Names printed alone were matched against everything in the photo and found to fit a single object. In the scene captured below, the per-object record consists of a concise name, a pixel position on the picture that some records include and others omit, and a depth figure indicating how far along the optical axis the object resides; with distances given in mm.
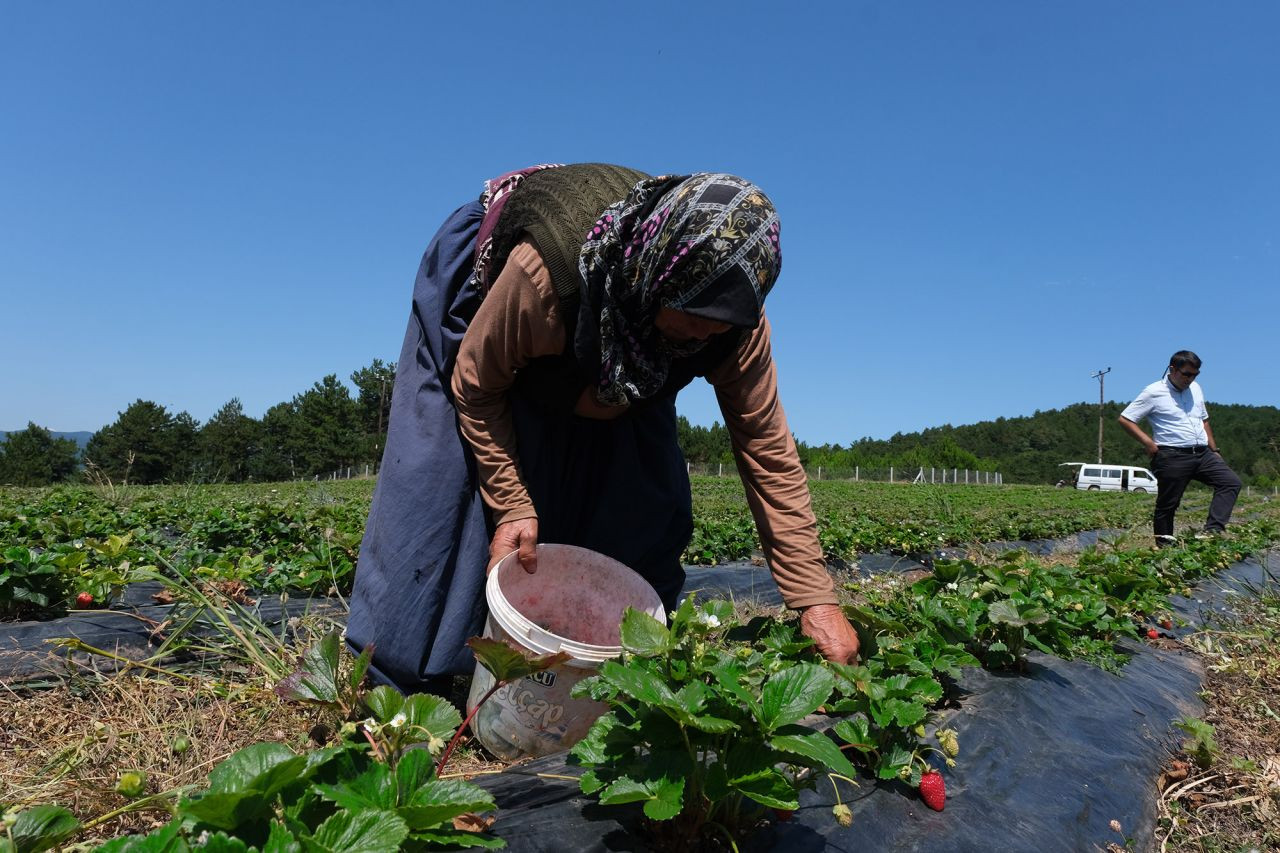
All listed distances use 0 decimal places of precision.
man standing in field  5691
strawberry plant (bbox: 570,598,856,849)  1073
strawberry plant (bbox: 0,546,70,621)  2391
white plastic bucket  1621
